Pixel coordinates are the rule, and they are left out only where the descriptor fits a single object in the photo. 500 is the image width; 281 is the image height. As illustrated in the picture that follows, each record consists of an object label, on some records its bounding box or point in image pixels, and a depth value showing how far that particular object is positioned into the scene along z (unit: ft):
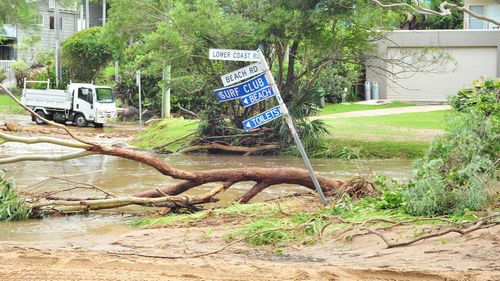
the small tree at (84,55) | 156.25
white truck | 125.80
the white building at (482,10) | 149.48
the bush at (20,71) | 176.76
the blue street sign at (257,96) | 39.11
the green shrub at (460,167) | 35.47
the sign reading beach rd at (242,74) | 39.06
